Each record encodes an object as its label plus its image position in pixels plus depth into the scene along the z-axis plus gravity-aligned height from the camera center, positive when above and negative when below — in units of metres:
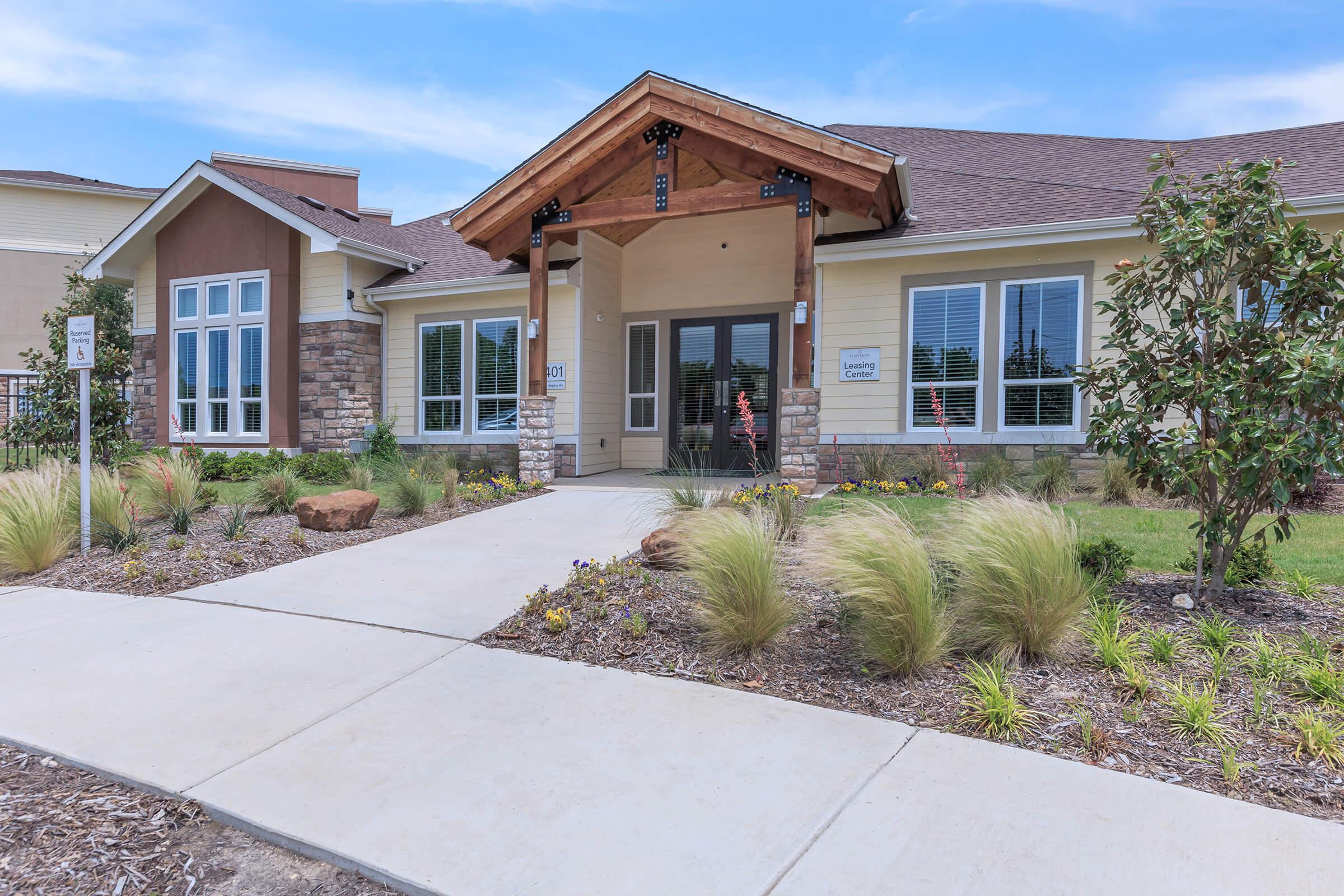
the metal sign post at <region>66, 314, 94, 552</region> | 6.71 +0.53
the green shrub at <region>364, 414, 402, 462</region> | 13.46 -0.43
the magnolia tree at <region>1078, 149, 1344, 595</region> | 4.09 +0.36
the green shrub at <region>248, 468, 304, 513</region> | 8.89 -0.85
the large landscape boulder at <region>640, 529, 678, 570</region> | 5.68 -0.93
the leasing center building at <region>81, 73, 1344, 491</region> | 9.77 +2.02
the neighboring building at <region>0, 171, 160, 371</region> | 25.50 +6.08
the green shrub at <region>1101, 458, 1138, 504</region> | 8.49 -0.64
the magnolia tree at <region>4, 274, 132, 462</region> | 13.19 +0.23
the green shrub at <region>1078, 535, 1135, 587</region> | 4.83 -0.84
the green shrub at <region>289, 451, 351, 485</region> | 11.91 -0.74
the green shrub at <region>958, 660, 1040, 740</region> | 3.22 -1.20
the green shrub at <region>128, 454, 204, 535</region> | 7.74 -0.75
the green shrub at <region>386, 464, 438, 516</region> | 8.66 -0.83
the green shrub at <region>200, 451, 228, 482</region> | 12.82 -0.81
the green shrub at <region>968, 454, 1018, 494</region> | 9.20 -0.60
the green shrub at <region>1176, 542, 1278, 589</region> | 4.89 -0.87
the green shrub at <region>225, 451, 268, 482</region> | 12.70 -0.79
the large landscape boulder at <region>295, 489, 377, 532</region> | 7.65 -0.90
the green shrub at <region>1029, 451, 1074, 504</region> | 9.06 -0.63
